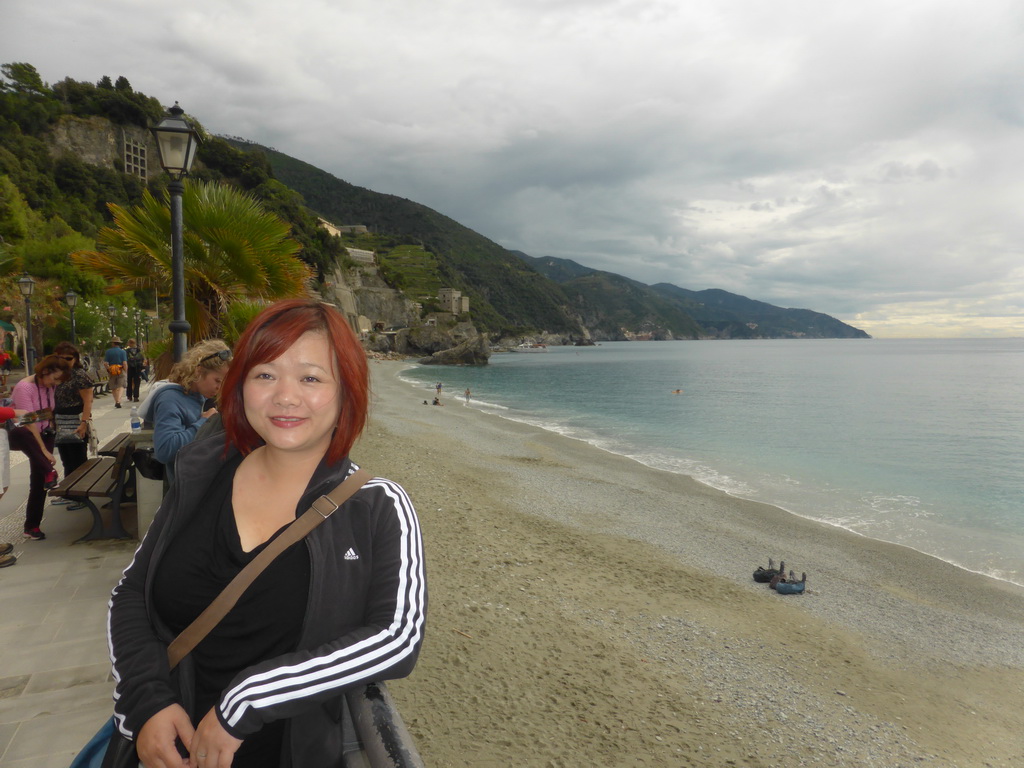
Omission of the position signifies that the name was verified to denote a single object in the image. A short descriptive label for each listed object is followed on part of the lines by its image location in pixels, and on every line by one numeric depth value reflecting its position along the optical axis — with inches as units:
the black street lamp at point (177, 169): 221.9
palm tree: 278.1
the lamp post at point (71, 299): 658.8
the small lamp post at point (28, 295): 572.2
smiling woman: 51.6
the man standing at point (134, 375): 627.8
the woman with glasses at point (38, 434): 203.5
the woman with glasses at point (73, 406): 241.8
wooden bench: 195.8
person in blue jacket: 140.6
